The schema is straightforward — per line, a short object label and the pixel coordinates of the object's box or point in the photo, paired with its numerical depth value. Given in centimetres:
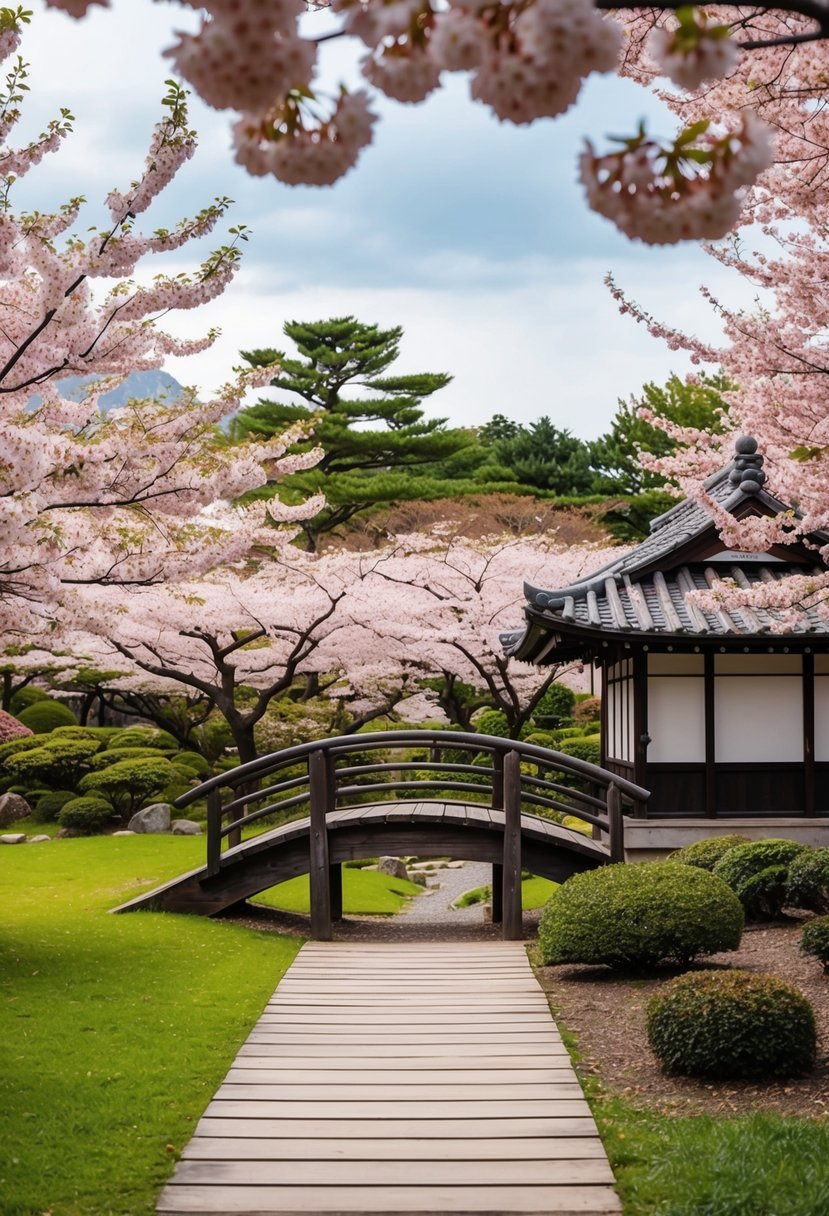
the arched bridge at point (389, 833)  1122
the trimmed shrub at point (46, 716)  2762
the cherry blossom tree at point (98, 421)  718
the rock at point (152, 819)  2055
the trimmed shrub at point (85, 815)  2066
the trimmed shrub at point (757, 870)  1006
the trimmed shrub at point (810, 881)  938
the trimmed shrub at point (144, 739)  2535
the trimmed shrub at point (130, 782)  2134
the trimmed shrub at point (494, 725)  2420
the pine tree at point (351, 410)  3222
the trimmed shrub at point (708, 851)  1109
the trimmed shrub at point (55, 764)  2292
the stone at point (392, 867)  1867
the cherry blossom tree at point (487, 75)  198
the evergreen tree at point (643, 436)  3506
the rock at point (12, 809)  2184
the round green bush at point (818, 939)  786
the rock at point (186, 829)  2066
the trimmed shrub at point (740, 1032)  597
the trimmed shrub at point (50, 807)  2211
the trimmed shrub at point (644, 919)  852
